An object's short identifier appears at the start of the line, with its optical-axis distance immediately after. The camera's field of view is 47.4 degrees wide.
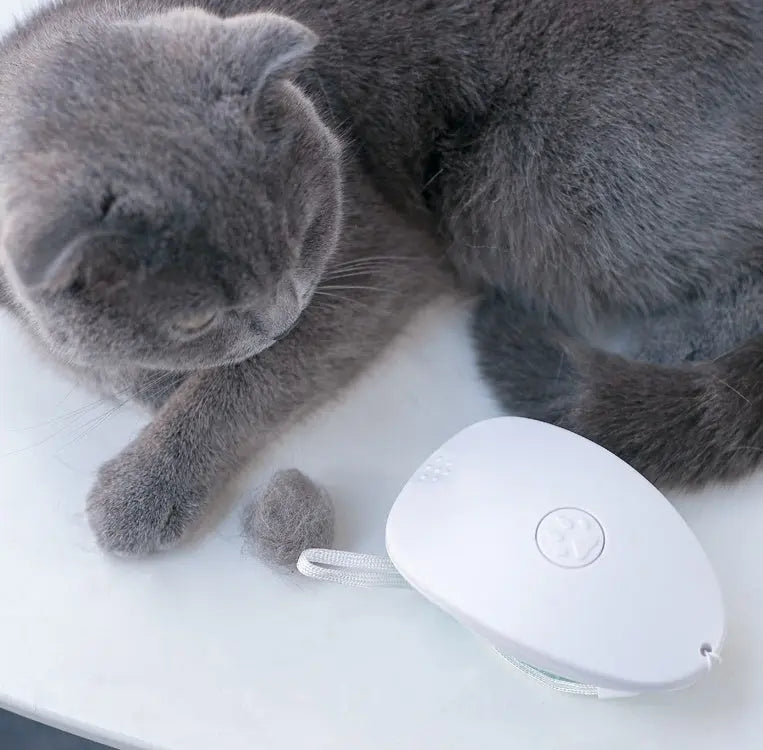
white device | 0.69
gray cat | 0.72
